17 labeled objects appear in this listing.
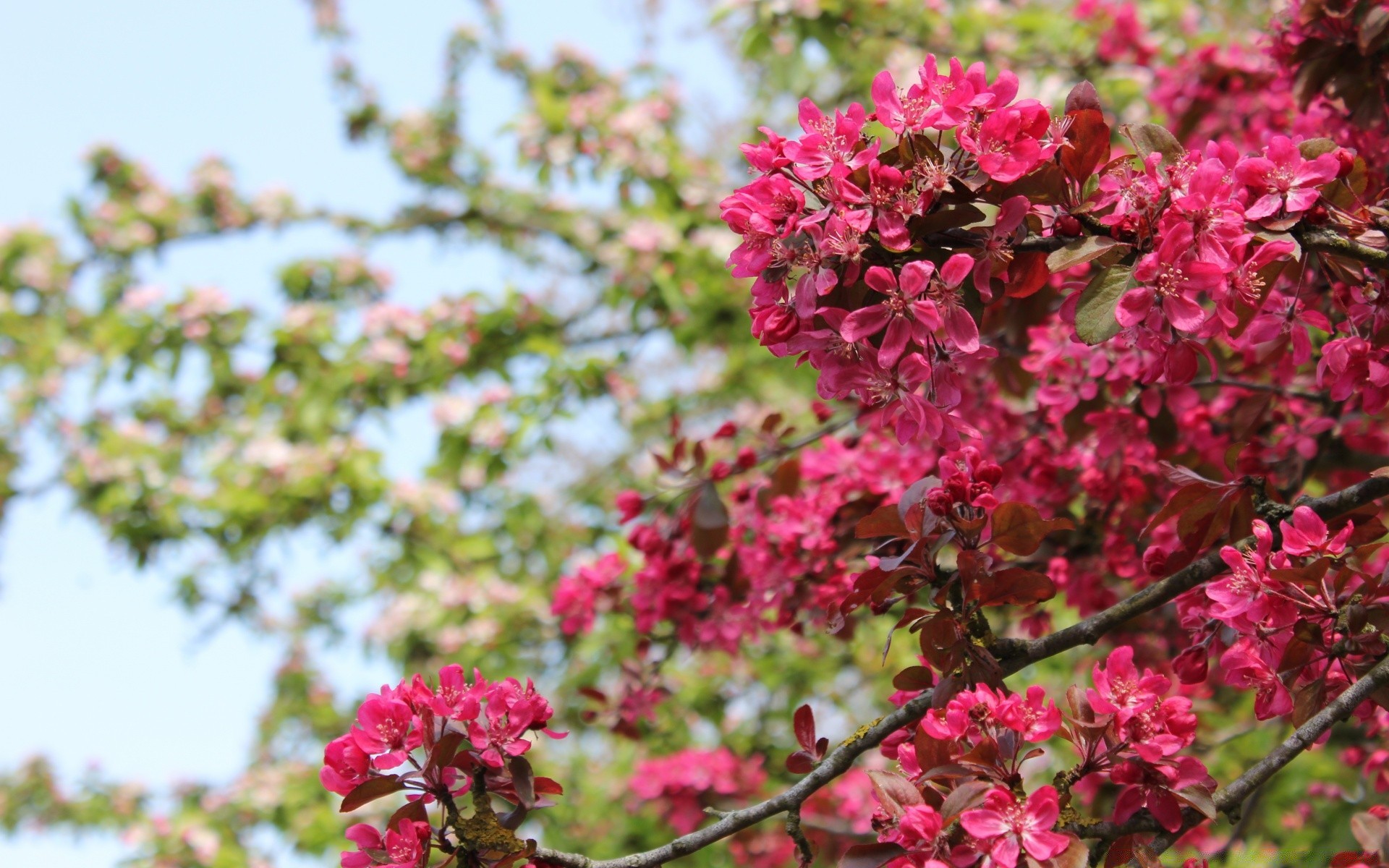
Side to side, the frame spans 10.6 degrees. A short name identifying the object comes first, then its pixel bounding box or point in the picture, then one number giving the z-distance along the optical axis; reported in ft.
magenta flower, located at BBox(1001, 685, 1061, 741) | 5.68
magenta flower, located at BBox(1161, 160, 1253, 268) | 5.69
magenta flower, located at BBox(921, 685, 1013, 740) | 5.69
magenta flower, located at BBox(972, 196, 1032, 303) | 5.68
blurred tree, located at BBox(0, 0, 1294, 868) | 11.13
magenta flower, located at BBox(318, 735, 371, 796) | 5.73
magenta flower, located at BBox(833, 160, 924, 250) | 5.67
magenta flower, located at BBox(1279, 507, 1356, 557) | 5.75
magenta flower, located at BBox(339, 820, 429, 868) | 5.70
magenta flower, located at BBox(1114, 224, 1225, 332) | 5.67
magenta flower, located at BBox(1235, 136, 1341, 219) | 5.72
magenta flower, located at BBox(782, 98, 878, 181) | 5.68
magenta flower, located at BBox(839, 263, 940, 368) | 5.67
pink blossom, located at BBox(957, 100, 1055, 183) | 5.66
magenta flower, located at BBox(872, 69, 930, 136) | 5.70
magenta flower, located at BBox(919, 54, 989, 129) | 5.68
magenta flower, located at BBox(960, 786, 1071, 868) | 5.61
